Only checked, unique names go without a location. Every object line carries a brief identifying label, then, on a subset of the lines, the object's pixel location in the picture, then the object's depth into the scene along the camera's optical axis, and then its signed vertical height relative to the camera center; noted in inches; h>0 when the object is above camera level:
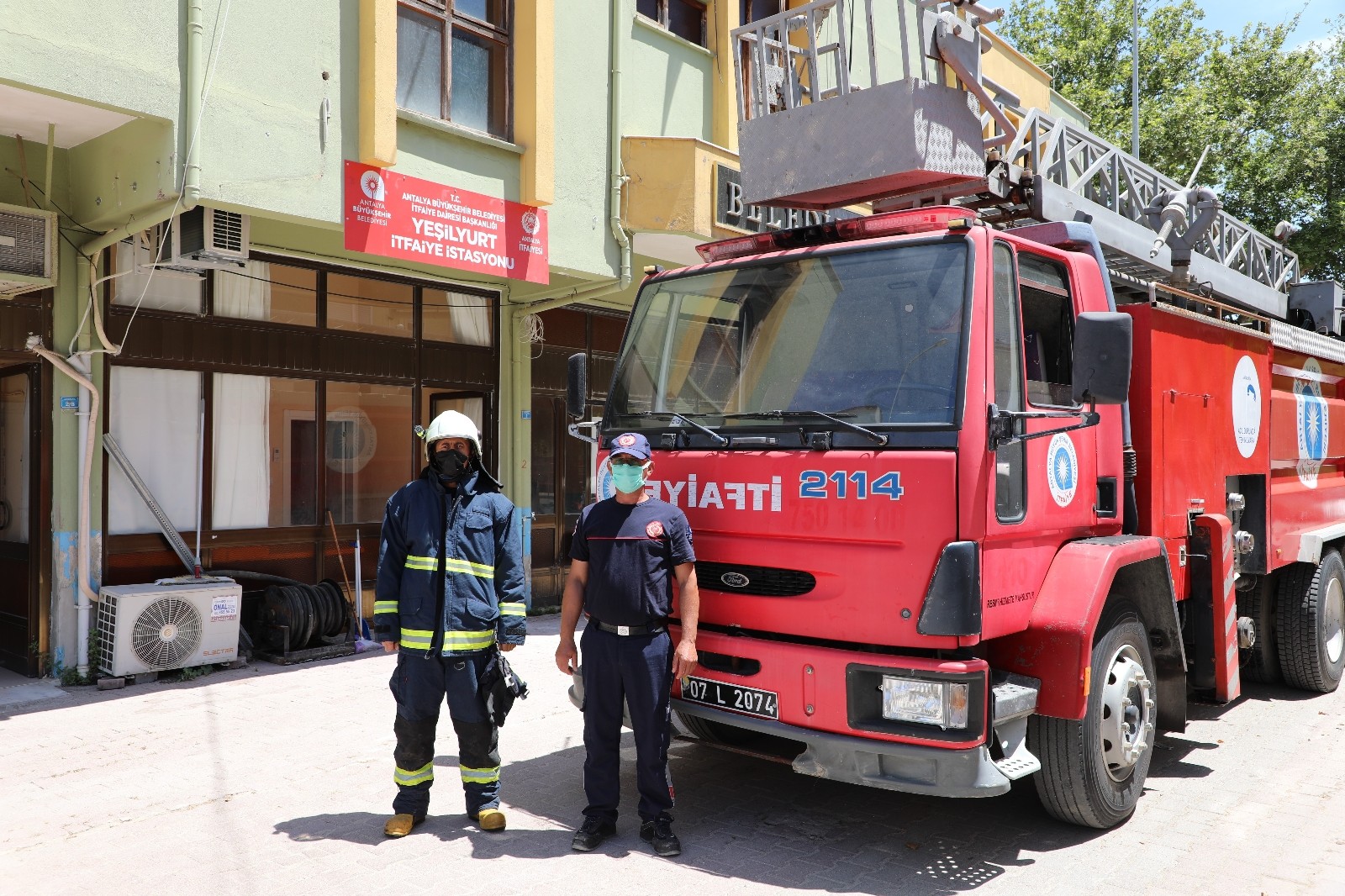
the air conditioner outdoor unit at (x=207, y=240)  294.0 +65.5
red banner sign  315.6 +78.3
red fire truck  158.6 +1.1
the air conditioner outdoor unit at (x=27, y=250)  279.4 +59.9
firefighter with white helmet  181.9 -23.9
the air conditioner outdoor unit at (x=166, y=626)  299.1 -45.6
